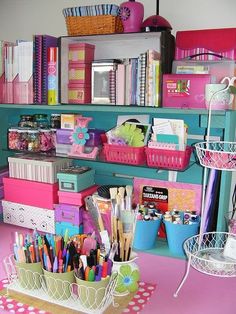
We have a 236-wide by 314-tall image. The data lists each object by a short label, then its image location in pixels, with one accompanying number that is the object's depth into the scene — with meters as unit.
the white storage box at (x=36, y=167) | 1.58
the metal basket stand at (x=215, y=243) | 1.13
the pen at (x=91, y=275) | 0.99
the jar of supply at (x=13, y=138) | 1.68
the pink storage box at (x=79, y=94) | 1.54
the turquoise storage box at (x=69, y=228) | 1.53
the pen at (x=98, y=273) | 1.00
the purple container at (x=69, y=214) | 1.52
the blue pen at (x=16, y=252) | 1.11
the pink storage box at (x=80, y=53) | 1.52
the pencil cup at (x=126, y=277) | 1.10
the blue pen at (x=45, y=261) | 1.06
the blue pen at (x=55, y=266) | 1.04
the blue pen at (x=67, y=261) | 1.05
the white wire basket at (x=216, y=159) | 1.13
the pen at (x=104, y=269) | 1.01
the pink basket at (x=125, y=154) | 1.41
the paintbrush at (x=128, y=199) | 1.29
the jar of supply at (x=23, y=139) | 1.67
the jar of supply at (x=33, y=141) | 1.65
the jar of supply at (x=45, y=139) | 1.65
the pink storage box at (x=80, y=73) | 1.53
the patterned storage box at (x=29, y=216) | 1.58
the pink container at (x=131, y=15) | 1.39
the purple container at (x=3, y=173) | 1.76
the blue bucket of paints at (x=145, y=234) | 1.42
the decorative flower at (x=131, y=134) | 1.42
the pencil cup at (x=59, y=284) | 1.03
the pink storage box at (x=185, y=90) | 1.32
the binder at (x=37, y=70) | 1.55
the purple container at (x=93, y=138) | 1.56
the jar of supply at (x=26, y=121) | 1.69
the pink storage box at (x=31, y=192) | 1.58
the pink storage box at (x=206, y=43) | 1.35
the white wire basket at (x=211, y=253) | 1.12
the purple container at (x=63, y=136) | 1.59
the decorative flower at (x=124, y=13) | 1.39
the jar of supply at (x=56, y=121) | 1.67
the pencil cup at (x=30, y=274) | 1.08
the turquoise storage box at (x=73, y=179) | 1.53
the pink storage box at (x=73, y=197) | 1.52
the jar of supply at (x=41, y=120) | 1.70
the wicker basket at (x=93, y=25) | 1.41
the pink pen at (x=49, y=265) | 1.05
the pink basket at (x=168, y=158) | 1.34
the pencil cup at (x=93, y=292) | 0.99
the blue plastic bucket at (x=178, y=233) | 1.39
